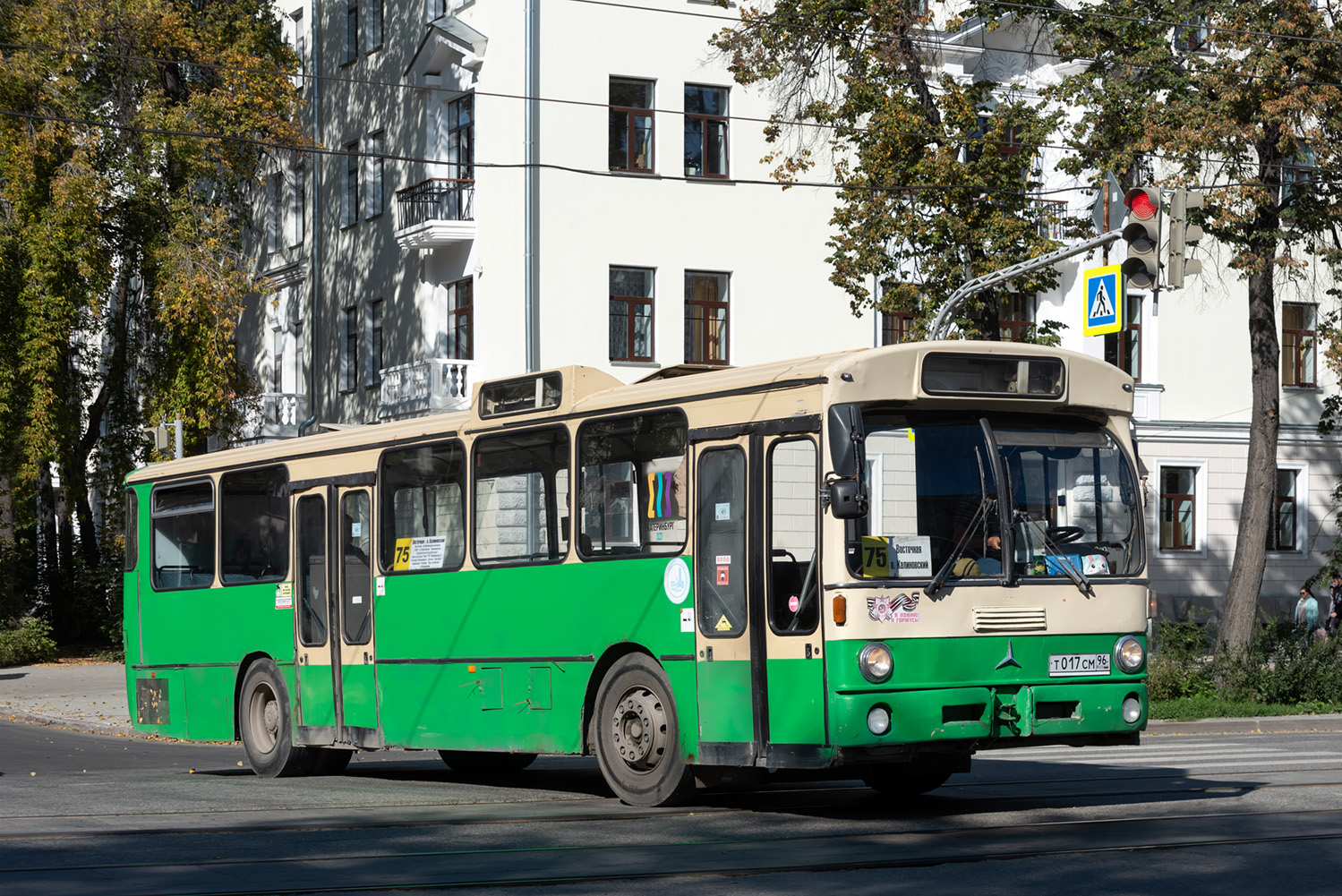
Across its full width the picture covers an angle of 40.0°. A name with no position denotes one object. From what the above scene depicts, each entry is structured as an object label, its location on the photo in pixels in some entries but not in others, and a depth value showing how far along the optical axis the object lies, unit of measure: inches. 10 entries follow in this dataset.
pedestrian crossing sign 824.9
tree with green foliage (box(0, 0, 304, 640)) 1433.3
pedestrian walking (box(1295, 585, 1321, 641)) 1482.5
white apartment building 1424.7
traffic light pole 843.4
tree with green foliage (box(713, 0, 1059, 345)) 1089.4
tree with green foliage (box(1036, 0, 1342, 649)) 1037.8
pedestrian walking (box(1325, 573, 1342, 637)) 1457.9
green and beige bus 439.2
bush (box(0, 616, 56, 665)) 1501.0
